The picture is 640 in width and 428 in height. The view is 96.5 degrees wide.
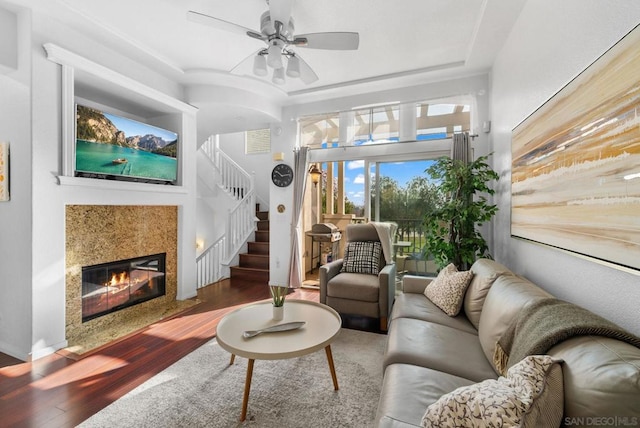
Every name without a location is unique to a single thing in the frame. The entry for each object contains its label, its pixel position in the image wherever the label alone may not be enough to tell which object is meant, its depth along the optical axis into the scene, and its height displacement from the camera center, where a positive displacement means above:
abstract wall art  1.16 +0.25
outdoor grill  4.86 -0.38
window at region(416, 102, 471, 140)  3.74 +1.22
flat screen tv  2.74 +0.65
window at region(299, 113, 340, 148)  4.36 +1.27
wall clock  4.53 +0.57
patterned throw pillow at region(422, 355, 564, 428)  0.83 -0.58
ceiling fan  2.04 +1.34
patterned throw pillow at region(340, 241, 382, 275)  3.44 -0.57
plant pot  2.17 -0.78
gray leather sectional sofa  0.82 -0.72
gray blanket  1.03 -0.47
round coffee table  1.71 -0.84
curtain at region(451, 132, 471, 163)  3.53 +0.80
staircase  4.98 -1.01
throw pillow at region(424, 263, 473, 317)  2.25 -0.65
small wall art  2.47 +0.32
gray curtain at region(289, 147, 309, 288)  4.43 -0.01
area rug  1.69 -1.24
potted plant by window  2.95 -0.04
